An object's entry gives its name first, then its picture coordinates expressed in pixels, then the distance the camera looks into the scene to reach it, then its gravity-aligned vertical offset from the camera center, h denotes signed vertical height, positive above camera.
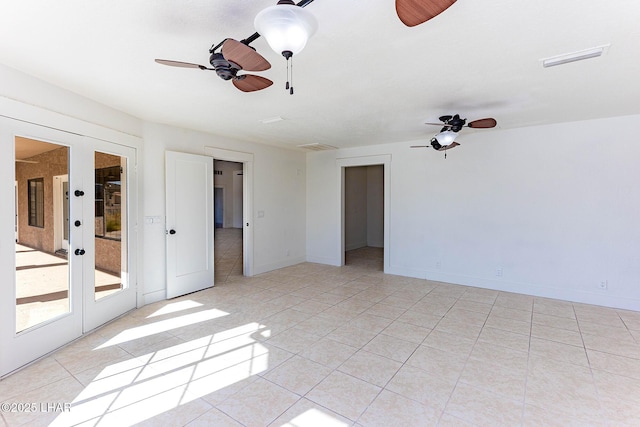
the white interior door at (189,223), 4.44 -0.27
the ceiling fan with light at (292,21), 1.35 +0.89
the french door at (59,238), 2.52 -0.34
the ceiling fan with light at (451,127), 3.57 +0.98
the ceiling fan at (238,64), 1.66 +0.90
